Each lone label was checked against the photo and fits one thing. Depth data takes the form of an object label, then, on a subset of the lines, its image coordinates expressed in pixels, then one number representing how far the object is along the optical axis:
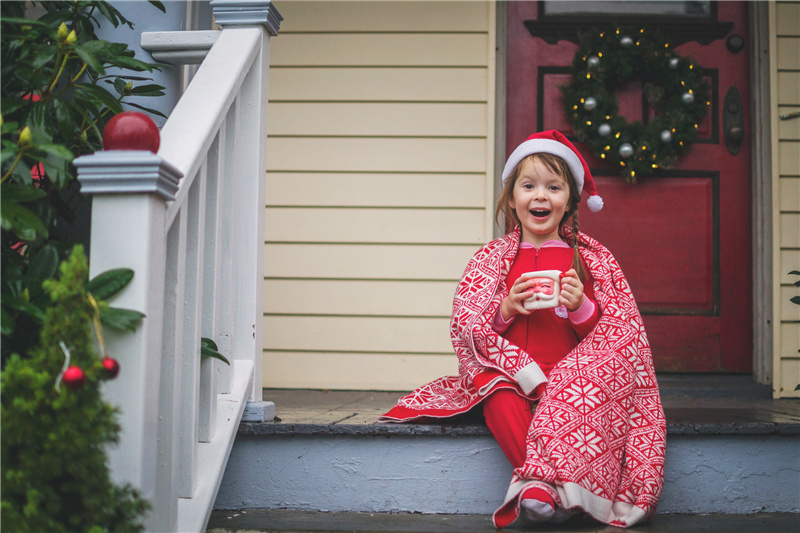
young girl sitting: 1.59
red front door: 3.11
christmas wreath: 3.04
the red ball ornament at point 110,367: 1.07
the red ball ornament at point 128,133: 1.22
